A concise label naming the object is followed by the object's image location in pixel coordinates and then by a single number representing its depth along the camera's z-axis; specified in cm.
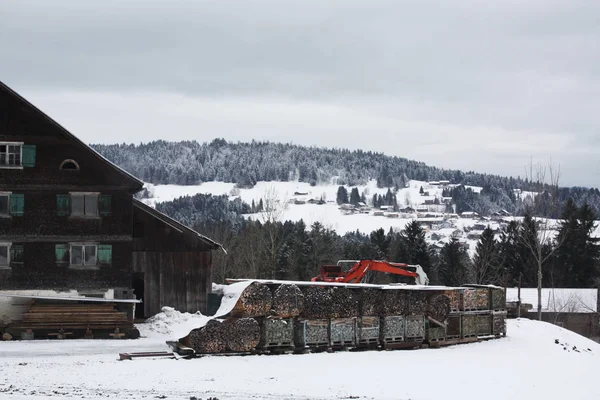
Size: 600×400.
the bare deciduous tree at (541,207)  5912
